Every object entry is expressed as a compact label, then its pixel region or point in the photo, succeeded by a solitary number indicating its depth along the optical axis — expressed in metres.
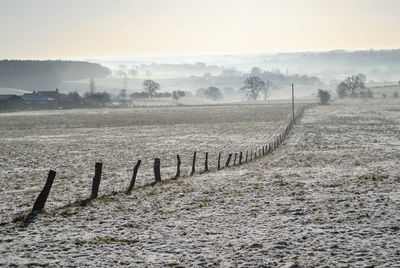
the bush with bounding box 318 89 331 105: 135.12
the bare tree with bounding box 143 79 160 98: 191.75
